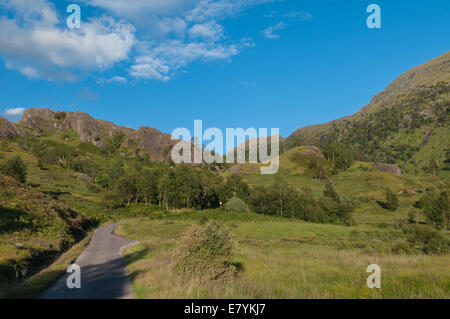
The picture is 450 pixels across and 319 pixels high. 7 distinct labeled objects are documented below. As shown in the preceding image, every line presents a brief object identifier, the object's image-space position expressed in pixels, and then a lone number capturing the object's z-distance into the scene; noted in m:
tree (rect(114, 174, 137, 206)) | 88.20
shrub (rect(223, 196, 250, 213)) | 71.44
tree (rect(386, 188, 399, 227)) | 83.06
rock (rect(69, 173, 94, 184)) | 123.82
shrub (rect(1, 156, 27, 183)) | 69.31
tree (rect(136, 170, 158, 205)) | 90.38
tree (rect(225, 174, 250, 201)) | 86.40
